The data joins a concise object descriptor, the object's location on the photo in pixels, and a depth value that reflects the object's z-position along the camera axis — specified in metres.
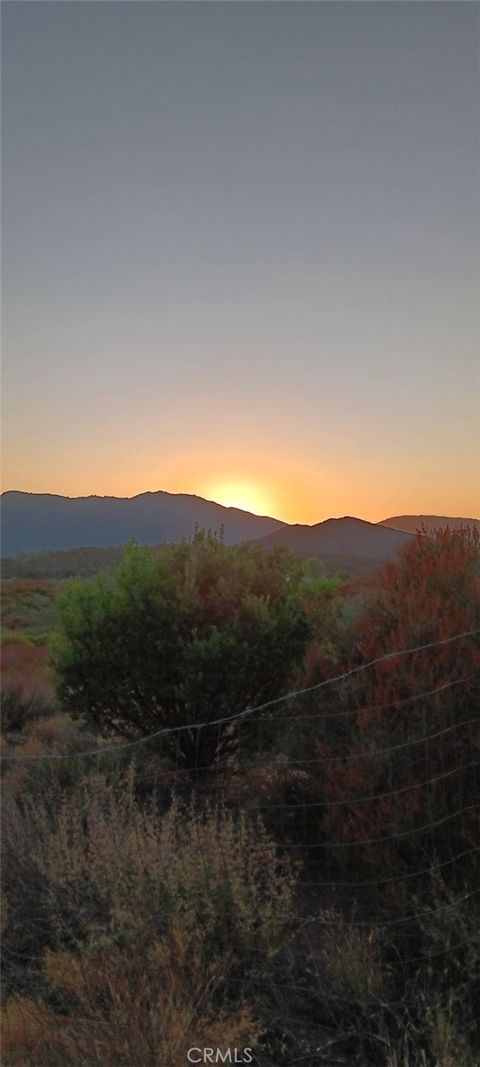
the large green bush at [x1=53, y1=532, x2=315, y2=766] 7.71
